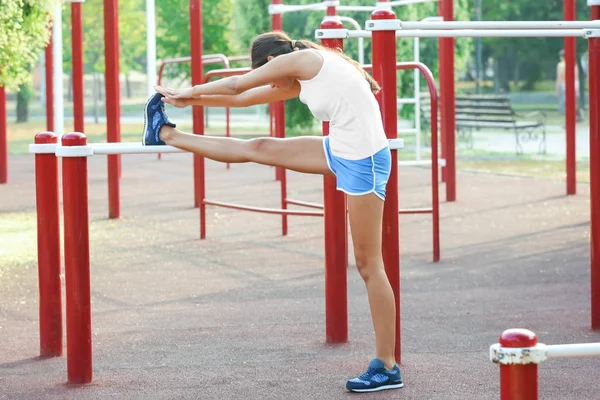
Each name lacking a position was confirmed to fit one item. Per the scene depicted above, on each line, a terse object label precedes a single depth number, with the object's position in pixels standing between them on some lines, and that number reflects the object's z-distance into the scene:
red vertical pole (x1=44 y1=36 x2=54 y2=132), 18.52
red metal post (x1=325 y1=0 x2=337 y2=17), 13.37
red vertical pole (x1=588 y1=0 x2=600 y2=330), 7.74
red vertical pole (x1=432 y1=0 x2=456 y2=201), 16.34
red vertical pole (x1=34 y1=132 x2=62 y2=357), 7.02
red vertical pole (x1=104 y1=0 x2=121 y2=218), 14.73
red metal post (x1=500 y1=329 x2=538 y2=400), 3.09
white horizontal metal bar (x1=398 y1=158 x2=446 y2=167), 12.83
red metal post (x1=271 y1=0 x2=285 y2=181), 12.23
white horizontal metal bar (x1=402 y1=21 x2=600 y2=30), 6.97
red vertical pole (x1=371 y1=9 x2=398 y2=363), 6.80
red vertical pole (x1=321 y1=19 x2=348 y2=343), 7.53
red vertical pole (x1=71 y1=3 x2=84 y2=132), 14.73
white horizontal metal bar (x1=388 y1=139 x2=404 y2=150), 6.72
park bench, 25.09
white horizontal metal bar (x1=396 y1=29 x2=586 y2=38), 7.33
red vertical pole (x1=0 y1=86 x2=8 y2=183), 18.93
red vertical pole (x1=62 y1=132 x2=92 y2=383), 6.48
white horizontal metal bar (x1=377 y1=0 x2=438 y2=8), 12.26
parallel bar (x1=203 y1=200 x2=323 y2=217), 11.66
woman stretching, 6.25
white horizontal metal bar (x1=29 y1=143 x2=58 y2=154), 6.86
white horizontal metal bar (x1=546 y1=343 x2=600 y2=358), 3.26
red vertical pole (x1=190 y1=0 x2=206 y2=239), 13.20
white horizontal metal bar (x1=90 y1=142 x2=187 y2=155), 6.55
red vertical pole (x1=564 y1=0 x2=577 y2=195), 16.60
